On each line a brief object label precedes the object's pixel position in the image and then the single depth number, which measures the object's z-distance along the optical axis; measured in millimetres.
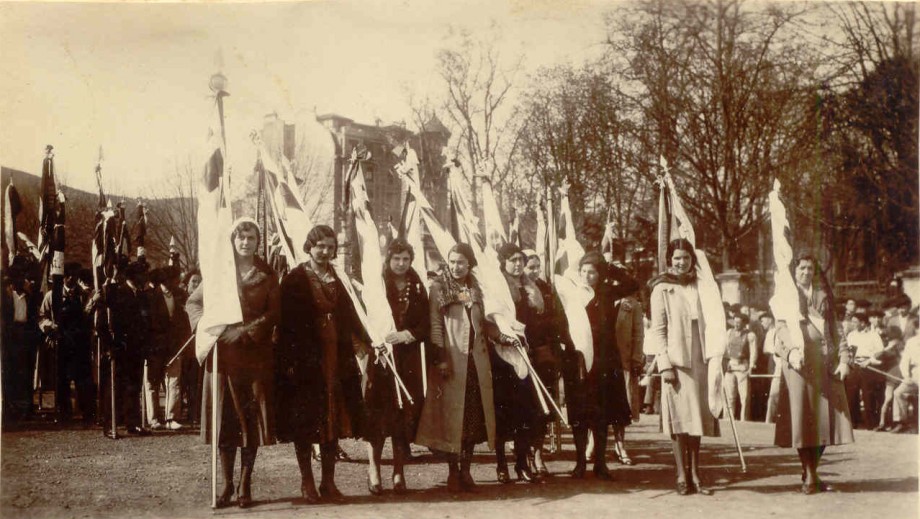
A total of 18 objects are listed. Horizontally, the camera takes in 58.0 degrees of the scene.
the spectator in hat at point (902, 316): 10320
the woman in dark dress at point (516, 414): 6922
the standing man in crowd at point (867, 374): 10711
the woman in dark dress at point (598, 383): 7266
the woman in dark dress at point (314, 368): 6031
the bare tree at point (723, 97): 12180
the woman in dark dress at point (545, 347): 7305
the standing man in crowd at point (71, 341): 9414
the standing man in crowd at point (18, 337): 7309
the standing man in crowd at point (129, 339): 9000
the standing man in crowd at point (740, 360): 12391
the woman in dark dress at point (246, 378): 5863
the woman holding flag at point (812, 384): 6434
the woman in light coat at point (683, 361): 6426
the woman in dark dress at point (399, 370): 6449
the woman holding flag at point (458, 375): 6473
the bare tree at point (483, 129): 11555
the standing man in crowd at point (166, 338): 9797
